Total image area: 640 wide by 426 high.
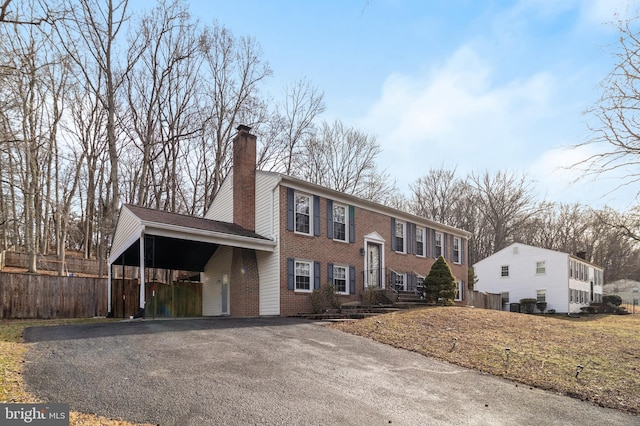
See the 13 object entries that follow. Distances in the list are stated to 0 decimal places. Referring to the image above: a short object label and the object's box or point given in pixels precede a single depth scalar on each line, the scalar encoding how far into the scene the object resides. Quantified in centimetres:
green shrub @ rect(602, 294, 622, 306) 3821
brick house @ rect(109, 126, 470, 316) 1440
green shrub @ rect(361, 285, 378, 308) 1664
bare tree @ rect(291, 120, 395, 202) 3350
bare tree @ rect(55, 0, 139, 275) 1941
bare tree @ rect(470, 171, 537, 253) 4162
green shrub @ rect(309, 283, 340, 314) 1523
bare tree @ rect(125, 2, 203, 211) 2295
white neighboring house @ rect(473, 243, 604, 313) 3203
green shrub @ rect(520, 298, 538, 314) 3222
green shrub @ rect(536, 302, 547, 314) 3219
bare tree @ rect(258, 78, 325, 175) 2931
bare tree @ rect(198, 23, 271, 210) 2642
